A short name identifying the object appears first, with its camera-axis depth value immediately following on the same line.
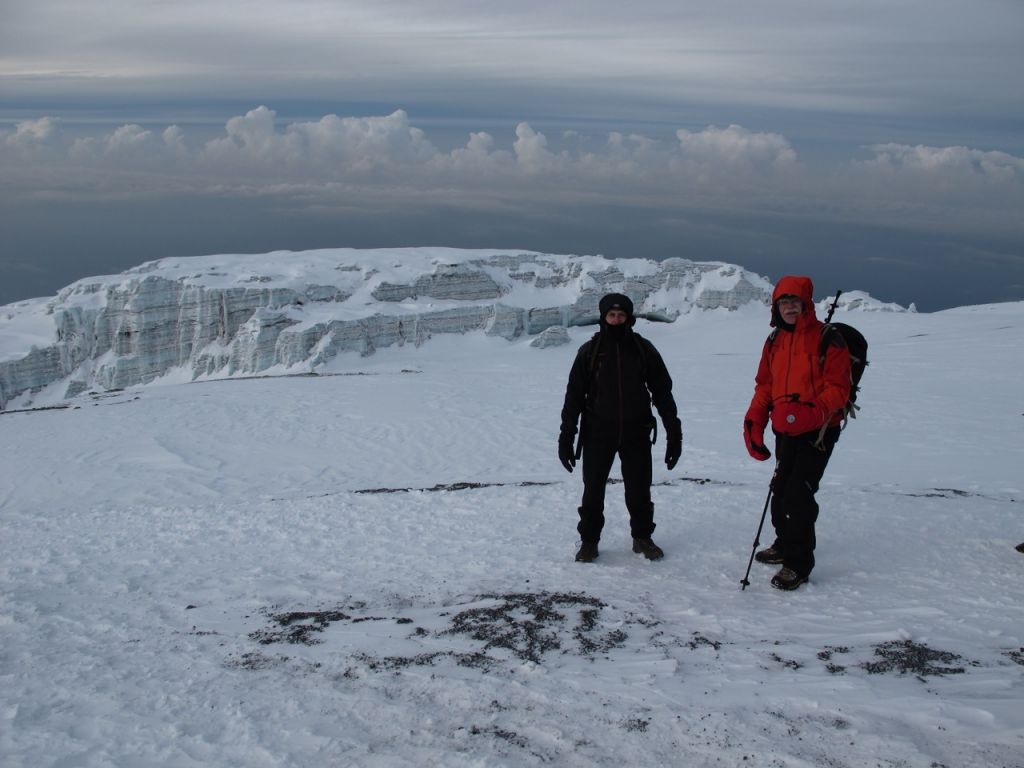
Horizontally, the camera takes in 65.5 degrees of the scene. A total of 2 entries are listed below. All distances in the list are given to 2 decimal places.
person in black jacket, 6.60
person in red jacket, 5.89
